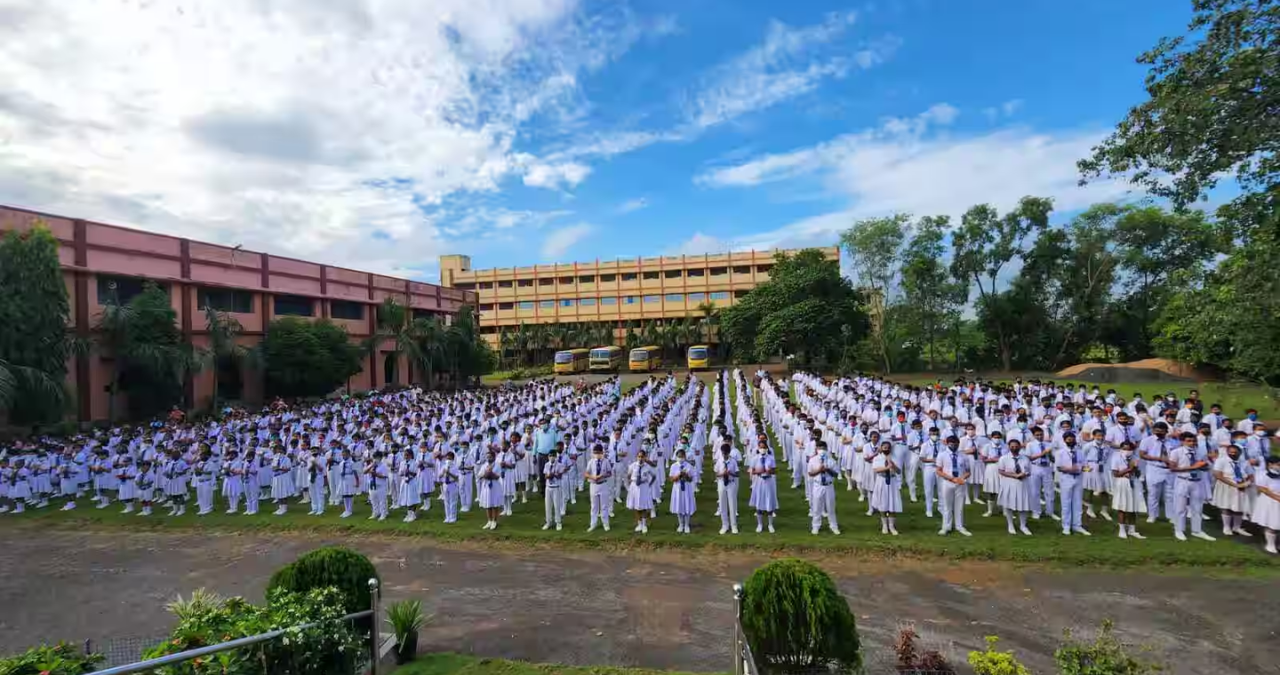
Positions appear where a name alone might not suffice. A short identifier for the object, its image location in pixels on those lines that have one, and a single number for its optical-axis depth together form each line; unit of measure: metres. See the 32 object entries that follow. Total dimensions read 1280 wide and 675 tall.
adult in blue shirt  12.93
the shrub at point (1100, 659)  3.46
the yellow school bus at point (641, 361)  48.75
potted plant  5.83
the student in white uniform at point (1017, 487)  9.40
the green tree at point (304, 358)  28.39
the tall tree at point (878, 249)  39.75
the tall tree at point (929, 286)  38.94
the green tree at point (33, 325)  18.45
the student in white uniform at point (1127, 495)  9.04
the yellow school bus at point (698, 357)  47.19
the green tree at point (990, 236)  38.16
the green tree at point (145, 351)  22.50
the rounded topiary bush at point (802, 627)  4.68
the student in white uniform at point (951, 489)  9.46
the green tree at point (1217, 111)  9.41
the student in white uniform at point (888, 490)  9.60
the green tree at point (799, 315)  38.59
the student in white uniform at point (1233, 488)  8.81
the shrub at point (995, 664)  3.63
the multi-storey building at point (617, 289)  62.59
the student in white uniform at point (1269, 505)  8.13
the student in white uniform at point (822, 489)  9.71
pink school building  22.50
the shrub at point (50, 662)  3.67
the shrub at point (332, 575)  5.52
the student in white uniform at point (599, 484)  10.45
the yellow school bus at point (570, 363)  47.38
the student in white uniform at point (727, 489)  10.02
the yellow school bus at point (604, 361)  47.50
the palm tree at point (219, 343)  24.72
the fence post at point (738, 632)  4.62
